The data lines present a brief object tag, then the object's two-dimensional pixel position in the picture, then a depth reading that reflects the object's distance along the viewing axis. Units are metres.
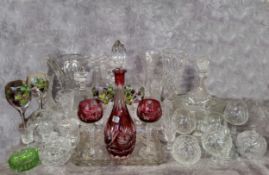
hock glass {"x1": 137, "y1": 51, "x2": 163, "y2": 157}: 1.32
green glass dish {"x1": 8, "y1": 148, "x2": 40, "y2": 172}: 1.15
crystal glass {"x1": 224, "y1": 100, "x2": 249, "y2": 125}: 1.34
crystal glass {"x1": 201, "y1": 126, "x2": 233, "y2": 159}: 1.23
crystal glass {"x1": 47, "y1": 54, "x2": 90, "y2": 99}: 1.45
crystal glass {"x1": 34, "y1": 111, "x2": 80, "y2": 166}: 1.18
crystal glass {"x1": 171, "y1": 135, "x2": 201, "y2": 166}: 1.19
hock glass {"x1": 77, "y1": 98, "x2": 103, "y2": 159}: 1.15
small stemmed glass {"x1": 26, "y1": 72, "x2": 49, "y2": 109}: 1.39
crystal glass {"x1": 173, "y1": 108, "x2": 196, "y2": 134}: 1.31
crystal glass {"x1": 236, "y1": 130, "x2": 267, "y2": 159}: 1.25
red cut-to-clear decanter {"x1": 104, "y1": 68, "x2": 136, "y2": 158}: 1.17
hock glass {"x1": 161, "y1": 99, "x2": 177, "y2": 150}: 1.32
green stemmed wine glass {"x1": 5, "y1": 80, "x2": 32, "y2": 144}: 1.32
